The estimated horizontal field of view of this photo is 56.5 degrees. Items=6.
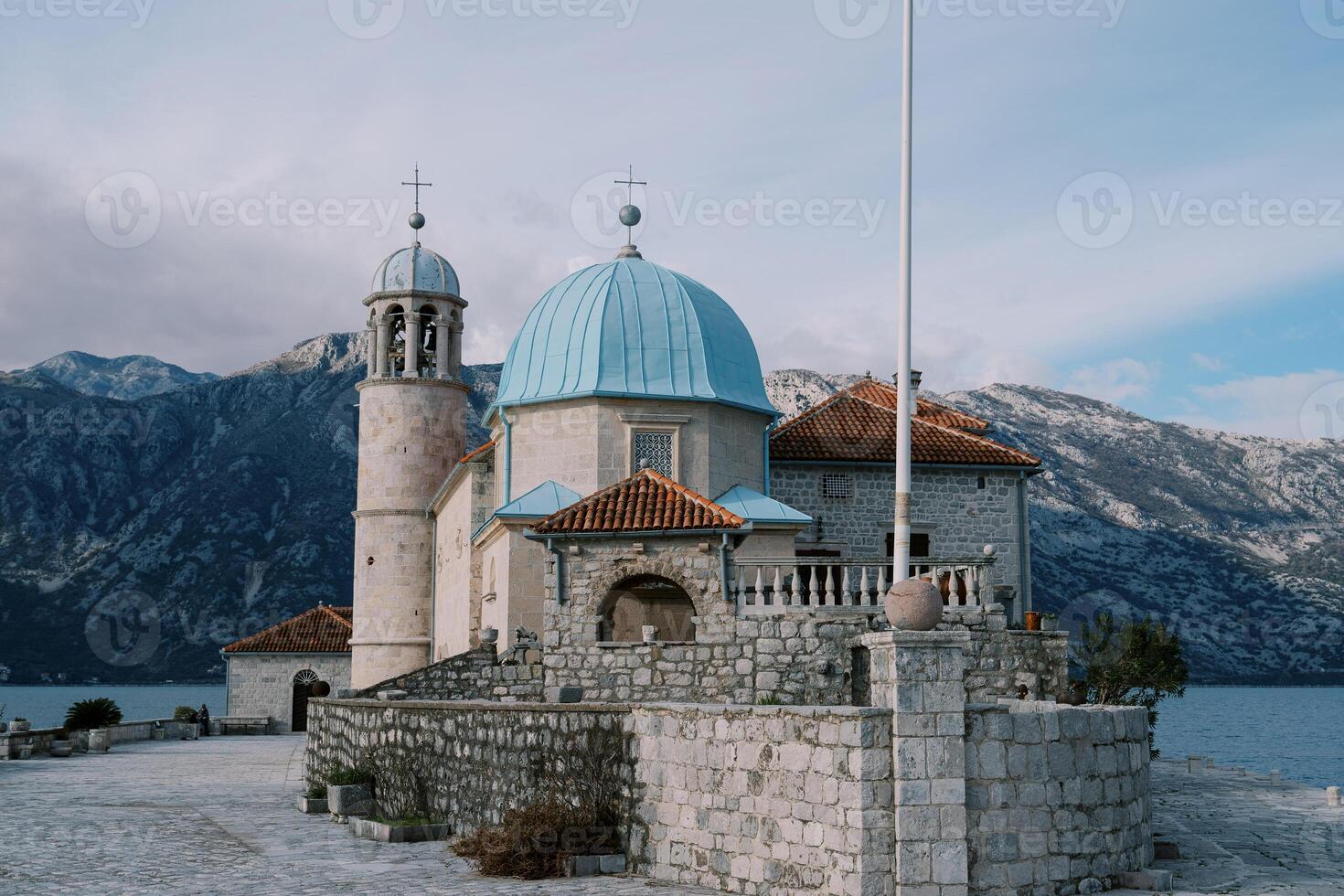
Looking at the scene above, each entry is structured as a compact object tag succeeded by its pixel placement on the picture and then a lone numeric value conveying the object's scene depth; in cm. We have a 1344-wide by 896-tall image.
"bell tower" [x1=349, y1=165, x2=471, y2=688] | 3619
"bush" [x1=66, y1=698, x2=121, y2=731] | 3519
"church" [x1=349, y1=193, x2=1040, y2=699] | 2148
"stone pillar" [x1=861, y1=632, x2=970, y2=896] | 991
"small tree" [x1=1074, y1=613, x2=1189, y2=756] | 3127
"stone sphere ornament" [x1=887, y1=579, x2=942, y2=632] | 1049
